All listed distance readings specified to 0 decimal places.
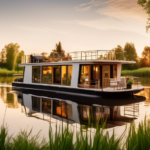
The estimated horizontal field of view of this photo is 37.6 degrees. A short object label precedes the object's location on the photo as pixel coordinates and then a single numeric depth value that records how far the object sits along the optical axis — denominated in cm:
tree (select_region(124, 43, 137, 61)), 8450
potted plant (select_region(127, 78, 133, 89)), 1897
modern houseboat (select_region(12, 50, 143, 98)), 1869
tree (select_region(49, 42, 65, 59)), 7437
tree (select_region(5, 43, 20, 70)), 8826
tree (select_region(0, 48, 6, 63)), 9324
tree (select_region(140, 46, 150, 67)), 8736
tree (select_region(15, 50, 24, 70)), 8175
